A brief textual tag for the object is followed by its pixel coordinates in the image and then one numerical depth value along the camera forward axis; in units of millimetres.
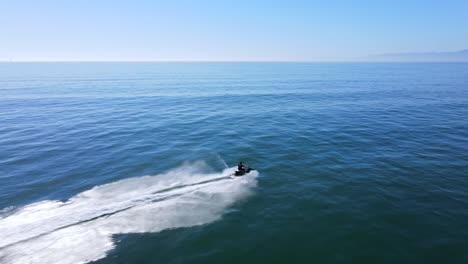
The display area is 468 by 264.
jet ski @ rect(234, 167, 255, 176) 26622
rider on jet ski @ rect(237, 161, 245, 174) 26659
